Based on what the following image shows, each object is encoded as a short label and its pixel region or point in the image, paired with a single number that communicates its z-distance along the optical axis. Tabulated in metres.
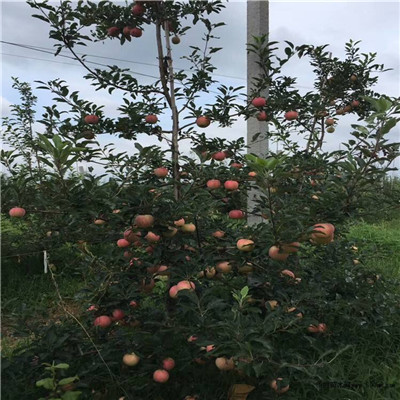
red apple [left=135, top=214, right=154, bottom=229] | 1.33
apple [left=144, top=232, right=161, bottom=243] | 1.42
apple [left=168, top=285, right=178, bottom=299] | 1.39
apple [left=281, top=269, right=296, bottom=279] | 1.65
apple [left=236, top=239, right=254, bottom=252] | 1.40
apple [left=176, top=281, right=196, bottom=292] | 1.39
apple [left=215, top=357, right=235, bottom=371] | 1.36
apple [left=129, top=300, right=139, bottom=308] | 1.60
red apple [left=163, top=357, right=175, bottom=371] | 1.46
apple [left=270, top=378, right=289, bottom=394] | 1.34
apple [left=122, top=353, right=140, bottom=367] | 1.44
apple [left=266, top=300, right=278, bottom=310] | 1.50
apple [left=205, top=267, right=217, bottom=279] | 1.53
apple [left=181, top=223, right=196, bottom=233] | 1.46
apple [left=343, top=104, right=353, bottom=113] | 2.82
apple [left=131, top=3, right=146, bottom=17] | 1.76
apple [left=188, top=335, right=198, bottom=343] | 1.38
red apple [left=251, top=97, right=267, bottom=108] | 1.88
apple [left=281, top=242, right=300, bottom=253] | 1.28
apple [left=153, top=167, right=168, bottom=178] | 1.67
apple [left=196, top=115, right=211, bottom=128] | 1.79
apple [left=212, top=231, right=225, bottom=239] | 1.62
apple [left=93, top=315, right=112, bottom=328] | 1.52
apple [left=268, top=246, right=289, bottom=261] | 1.30
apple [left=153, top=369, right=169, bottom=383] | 1.42
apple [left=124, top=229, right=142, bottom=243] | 1.43
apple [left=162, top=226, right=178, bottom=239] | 1.43
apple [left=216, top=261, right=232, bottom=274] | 1.48
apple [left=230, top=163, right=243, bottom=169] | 1.77
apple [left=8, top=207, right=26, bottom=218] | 1.27
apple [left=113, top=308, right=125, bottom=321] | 1.55
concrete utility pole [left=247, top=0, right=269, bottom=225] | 2.19
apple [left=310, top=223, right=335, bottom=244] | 1.27
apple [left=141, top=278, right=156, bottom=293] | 1.57
